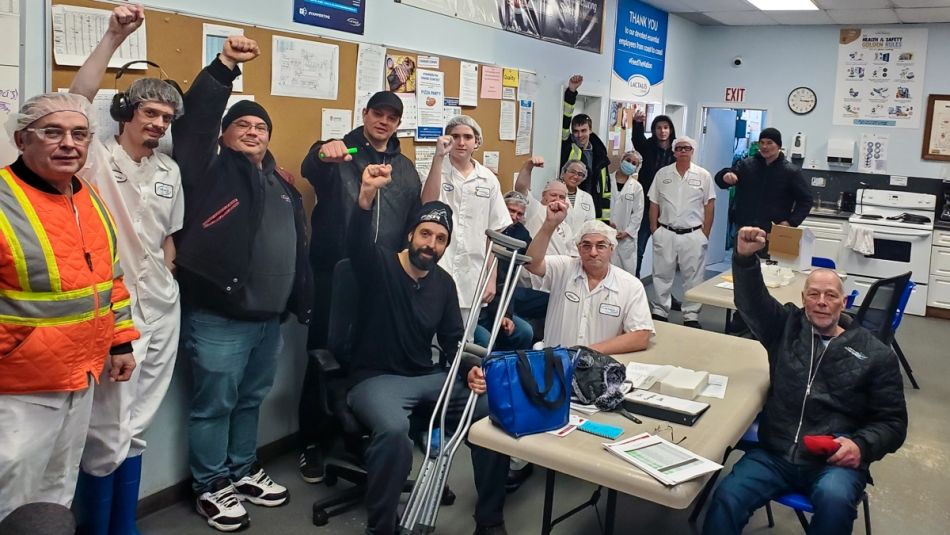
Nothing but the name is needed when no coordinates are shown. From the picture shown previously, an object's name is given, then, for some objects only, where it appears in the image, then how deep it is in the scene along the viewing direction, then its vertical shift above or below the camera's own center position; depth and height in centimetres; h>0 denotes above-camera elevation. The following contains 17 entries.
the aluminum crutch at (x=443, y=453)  258 -95
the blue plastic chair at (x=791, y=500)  266 -109
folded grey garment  260 -70
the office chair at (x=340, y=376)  298 -85
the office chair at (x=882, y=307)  408 -61
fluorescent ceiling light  699 +169
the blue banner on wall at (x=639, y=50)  688 +122
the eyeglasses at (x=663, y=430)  238 -79
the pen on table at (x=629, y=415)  250 -77
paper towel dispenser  807 +42
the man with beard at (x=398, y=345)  280 -73
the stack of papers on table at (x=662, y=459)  209 -79
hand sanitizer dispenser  836 +47
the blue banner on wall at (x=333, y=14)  345 +69
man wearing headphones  249 -38
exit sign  871 +103
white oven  741 -59
